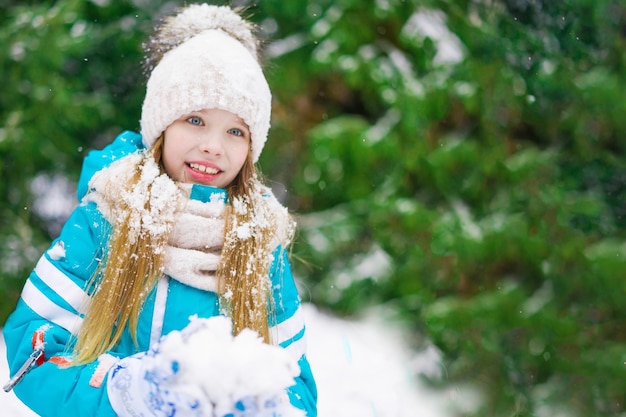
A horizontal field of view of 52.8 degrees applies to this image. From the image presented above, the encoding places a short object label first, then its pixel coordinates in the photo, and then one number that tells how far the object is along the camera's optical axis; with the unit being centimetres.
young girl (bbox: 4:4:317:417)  158
